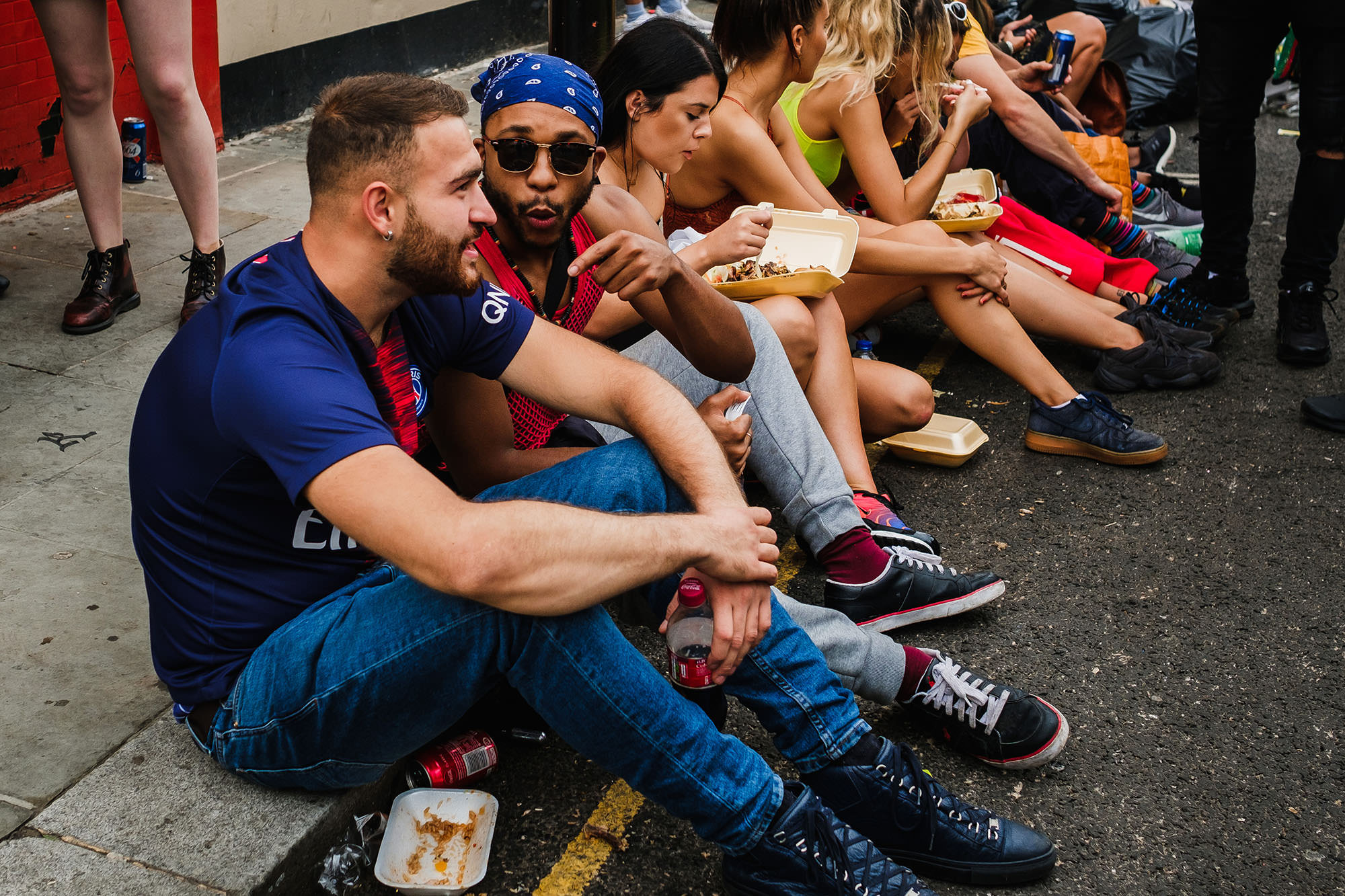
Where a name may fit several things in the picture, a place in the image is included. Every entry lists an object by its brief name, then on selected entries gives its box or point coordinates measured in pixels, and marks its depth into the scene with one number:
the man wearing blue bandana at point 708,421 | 2.70
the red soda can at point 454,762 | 2.48
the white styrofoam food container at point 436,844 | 2.30
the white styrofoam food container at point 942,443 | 4.07
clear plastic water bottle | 4.48
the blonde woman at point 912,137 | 4.38
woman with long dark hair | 3.45
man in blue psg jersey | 1.90
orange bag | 5.74
